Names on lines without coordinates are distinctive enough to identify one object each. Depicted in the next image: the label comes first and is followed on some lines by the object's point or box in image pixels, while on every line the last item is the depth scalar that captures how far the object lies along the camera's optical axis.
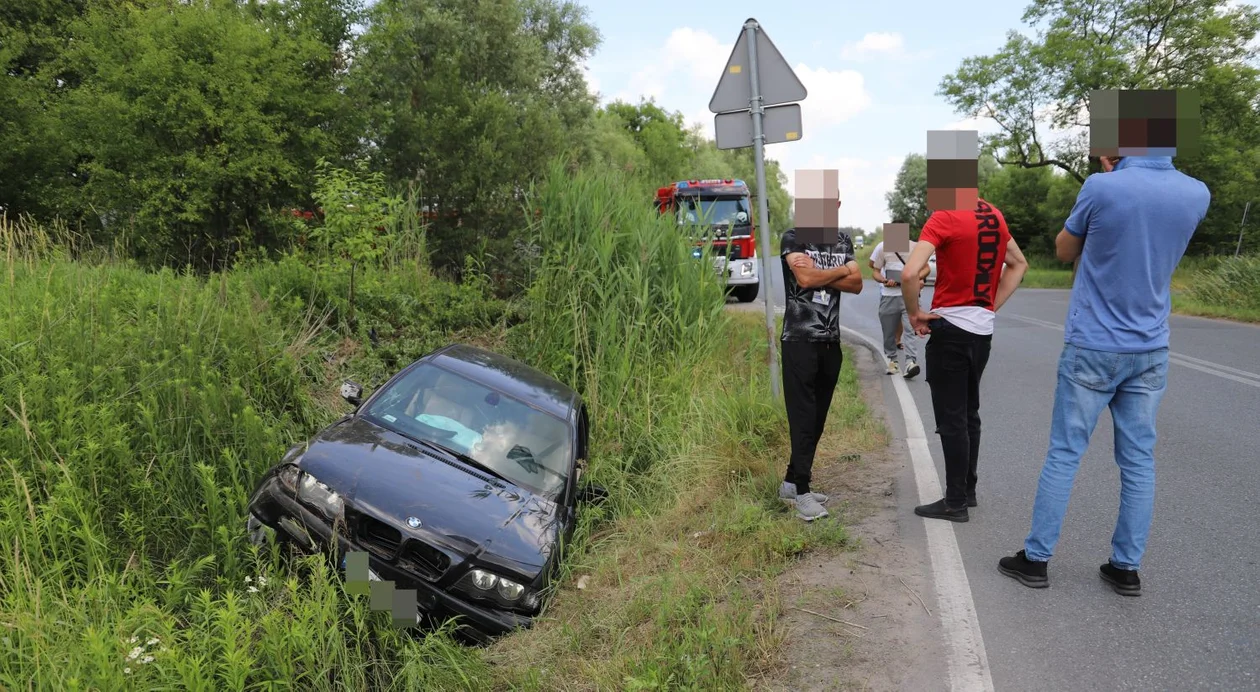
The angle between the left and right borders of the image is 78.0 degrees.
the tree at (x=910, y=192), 66.69
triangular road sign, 6.07
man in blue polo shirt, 3.23
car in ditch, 3.93
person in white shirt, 8.98
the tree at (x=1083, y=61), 29.61
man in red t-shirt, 4.04
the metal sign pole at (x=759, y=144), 6.02
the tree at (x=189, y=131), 10.44
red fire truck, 15.76
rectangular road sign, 6.10
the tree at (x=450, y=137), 13.84
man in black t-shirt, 4.27
